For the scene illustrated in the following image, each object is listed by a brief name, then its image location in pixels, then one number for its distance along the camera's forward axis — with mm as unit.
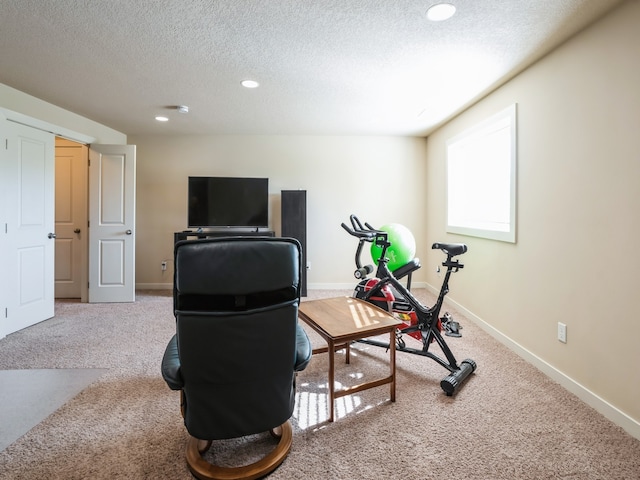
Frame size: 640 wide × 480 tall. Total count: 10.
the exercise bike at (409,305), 2277
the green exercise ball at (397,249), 2924
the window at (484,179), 2883
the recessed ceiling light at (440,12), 1869
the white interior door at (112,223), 4199
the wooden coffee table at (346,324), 1784
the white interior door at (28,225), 3137
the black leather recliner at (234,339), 1218
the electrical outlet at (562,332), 2199
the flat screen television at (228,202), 4613
